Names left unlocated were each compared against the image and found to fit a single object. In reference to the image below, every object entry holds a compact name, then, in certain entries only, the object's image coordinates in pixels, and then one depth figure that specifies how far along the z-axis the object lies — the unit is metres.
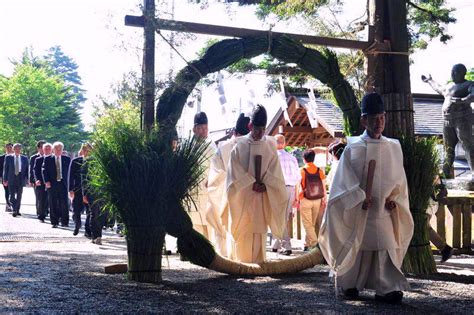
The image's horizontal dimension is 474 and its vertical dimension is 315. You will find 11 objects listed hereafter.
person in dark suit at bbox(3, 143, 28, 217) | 22.20
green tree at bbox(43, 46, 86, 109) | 120.35
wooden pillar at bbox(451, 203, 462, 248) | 13.13
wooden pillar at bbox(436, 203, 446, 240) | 13.24
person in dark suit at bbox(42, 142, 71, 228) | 18.73
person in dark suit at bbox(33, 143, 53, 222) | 18.96
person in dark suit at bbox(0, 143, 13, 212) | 22.80
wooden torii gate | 10.21
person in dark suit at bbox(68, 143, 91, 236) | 15.73
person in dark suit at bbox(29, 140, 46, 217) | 20.34
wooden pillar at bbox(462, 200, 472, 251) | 13.09
